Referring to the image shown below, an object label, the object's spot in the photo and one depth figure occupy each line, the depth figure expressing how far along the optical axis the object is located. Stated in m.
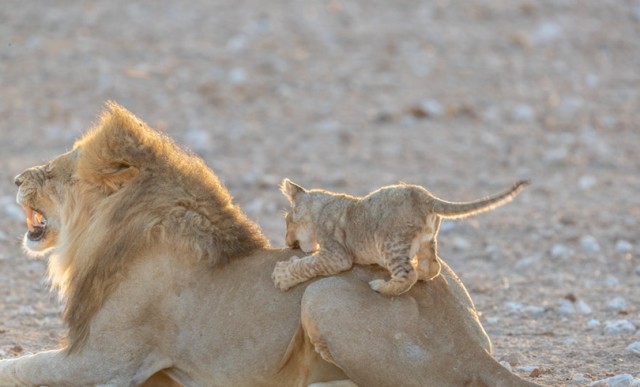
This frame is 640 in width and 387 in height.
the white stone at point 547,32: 34.66
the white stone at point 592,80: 31.97
